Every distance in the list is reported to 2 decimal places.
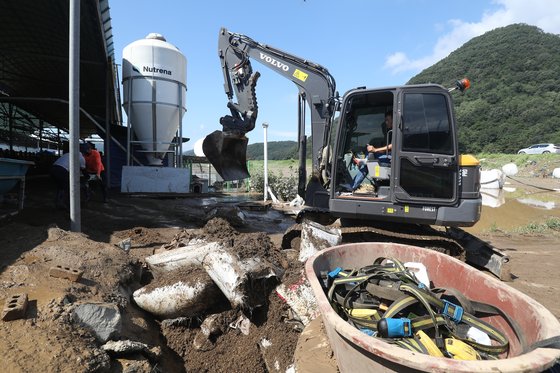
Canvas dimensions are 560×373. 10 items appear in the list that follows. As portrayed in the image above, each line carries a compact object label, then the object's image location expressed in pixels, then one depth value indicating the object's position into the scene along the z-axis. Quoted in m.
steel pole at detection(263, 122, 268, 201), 12.53
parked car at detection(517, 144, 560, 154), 34.26
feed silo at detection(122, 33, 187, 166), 11.12
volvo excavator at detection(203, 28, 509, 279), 4.45
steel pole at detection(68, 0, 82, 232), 4.64
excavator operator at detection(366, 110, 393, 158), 4.80
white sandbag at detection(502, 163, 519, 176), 19.04
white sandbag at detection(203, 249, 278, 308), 3.40
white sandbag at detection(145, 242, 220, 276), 3.88
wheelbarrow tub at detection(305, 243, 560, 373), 1.54
